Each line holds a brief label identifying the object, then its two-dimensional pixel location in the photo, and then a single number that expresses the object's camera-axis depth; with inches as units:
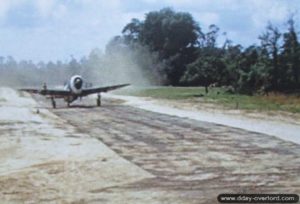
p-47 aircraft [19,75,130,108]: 1891.0
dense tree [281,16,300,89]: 2475.4
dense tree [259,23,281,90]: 2460.6
